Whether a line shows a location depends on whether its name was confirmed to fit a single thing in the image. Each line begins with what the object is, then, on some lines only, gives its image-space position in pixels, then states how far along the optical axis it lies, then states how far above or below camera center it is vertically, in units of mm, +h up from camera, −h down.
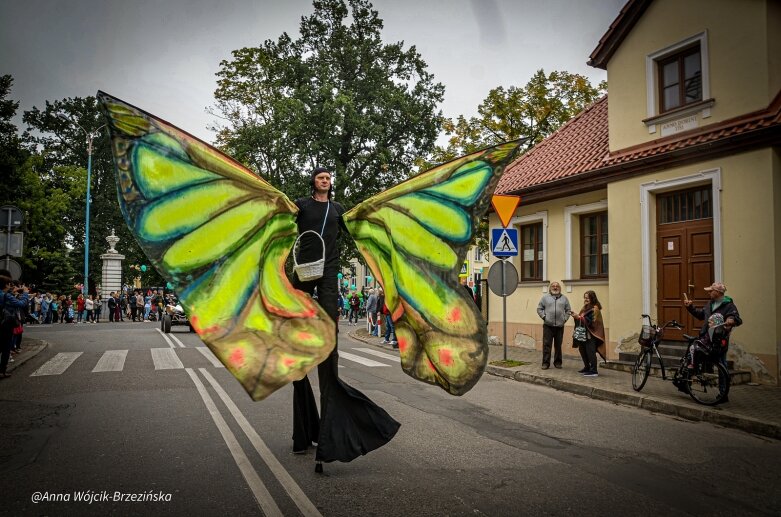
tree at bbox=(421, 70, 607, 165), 23891 +7666
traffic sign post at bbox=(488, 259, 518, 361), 12250 +62
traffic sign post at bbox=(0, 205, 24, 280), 13602 +985
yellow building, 10102 +2284
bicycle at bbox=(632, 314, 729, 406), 8047 -1450
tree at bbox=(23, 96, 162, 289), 54812 +11377
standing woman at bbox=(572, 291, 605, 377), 11211 -1115
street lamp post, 38184 +451
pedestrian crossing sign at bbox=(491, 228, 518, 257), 12227 +853
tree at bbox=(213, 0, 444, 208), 29203 +9763
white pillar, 42125 +322
